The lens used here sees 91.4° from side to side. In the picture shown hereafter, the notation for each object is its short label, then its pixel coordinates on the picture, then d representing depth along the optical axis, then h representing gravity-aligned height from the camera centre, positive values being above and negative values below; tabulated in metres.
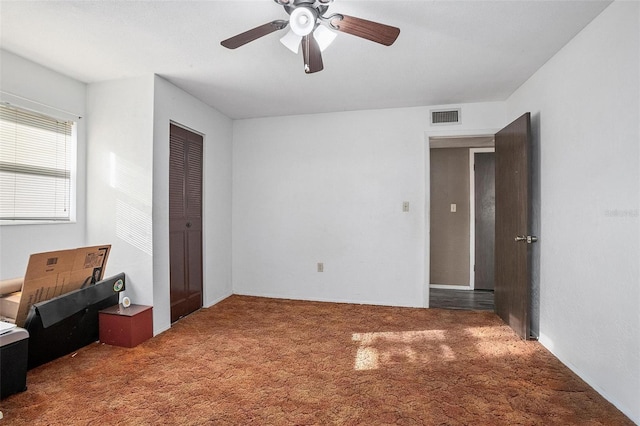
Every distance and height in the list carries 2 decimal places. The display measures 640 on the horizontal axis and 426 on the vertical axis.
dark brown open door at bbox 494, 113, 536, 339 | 2.77 -0.12
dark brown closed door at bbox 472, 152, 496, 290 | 4.68 -0.07
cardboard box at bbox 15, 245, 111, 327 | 2.28 -0.47
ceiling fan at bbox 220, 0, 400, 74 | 1.65 +1.02
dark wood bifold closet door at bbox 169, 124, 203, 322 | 3.30 -0.08
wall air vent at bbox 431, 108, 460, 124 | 3.69 +1.15
